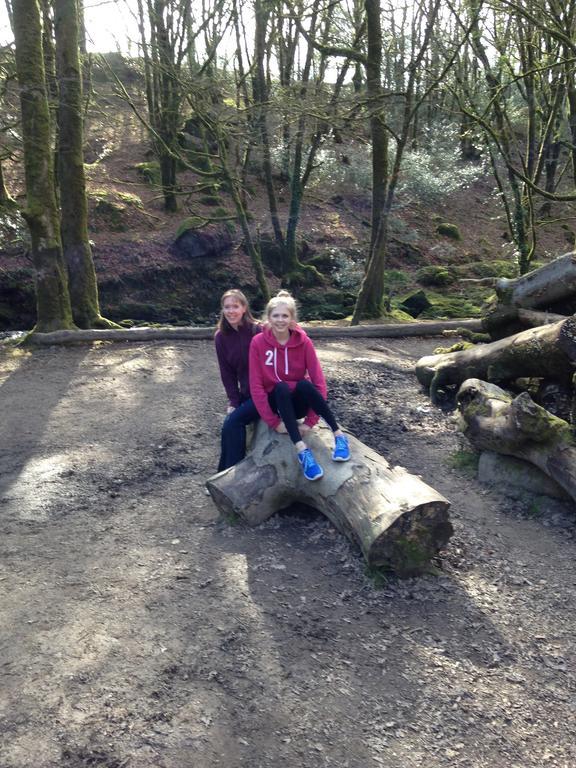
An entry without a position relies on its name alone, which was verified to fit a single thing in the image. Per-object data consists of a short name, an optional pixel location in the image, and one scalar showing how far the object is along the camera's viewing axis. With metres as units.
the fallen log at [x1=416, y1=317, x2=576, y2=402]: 5.71
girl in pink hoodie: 4.79
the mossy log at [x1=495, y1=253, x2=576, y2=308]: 6.78
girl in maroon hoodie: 5.28
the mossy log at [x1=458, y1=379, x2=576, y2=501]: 5.00
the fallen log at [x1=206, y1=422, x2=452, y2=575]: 4.07
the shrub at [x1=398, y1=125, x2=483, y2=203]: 20.70
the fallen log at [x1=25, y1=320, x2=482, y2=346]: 10.41
